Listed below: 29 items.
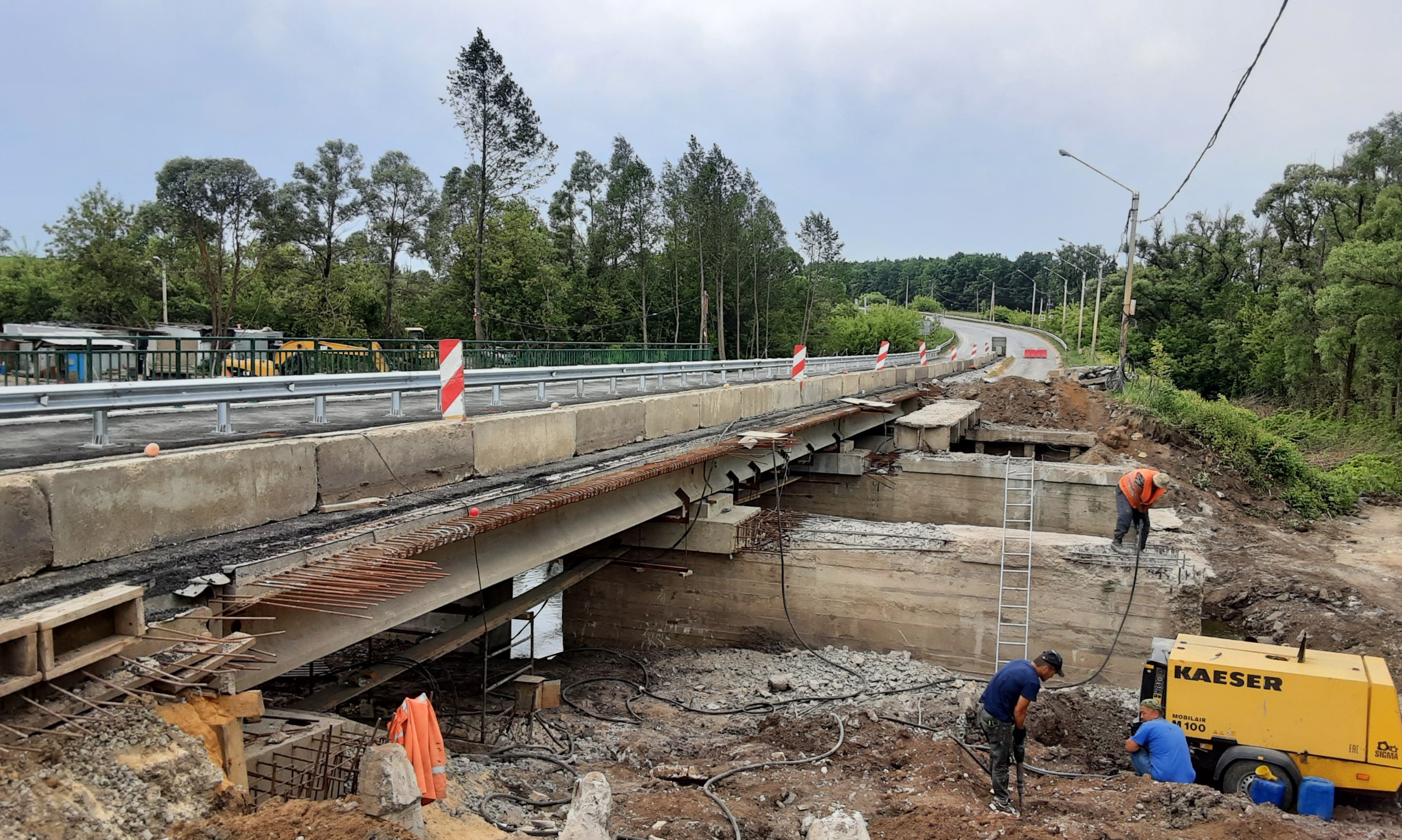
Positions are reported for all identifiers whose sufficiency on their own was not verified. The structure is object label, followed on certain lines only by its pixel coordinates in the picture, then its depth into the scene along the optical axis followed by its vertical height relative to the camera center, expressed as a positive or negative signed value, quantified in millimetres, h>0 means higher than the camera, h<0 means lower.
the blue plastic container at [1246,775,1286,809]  9000 -4579
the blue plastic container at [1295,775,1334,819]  8906 -4576
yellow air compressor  9023 -3860
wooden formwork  4094 -1544
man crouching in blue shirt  8922 -4172
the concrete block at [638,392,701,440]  13922 -1177
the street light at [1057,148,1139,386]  28208 +2502
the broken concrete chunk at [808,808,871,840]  5266 -2993
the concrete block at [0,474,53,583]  5199 -1223
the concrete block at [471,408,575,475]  9992 -1214
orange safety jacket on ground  5949 -2793
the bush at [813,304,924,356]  74625 +1496
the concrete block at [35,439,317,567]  5629 -1203
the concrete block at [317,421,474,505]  7875 -1220
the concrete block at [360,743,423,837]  4859 -2564
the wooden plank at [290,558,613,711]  8477 -3507
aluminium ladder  14445 -4184
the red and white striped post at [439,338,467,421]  9492 -366
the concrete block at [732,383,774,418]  17531 -1129
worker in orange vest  13680 -2374
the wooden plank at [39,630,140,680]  4105 -1624
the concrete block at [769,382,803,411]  19422 -1150
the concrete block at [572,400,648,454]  11984 -1190
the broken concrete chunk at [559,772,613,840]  5180 -2895
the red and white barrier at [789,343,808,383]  21172 -394
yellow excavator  13719 -434
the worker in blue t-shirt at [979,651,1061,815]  8133 -3425
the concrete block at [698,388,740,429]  15820 -1155
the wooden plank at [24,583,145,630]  4125 -1396
